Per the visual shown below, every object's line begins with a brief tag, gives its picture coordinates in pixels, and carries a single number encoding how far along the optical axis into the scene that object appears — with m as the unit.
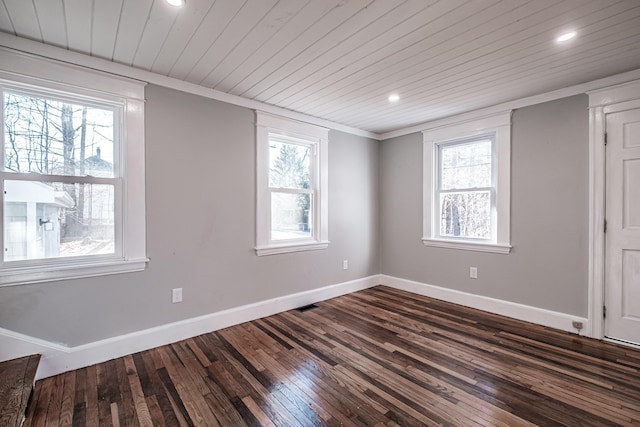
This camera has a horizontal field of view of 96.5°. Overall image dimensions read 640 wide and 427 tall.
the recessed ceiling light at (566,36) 1.92
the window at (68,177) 2.06
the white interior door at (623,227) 2.54
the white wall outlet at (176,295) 2.67
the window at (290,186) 3.27
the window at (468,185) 3.29
